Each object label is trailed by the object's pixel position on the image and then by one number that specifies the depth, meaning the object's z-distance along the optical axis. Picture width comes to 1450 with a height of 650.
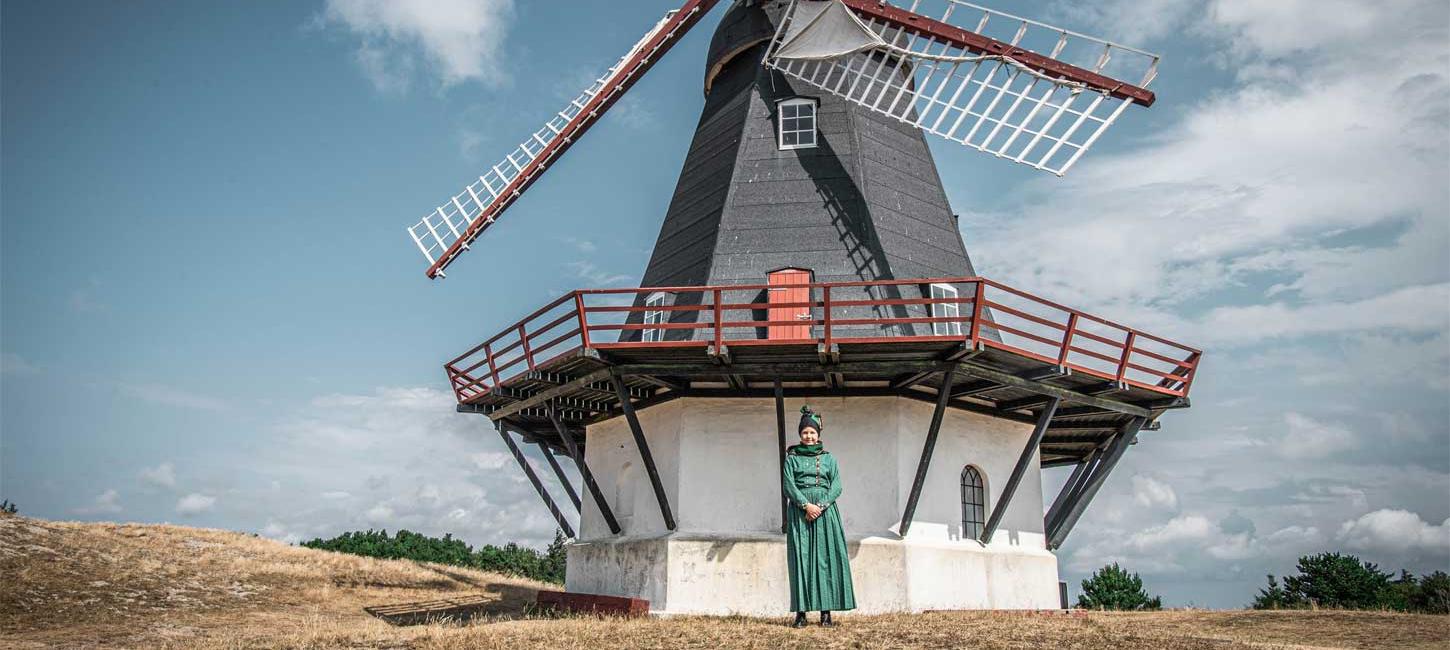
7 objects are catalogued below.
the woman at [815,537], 10.56
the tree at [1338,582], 22.86
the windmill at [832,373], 13.60
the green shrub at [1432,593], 21.59
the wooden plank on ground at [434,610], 16.55
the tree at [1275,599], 22.06
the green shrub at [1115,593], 22.52
